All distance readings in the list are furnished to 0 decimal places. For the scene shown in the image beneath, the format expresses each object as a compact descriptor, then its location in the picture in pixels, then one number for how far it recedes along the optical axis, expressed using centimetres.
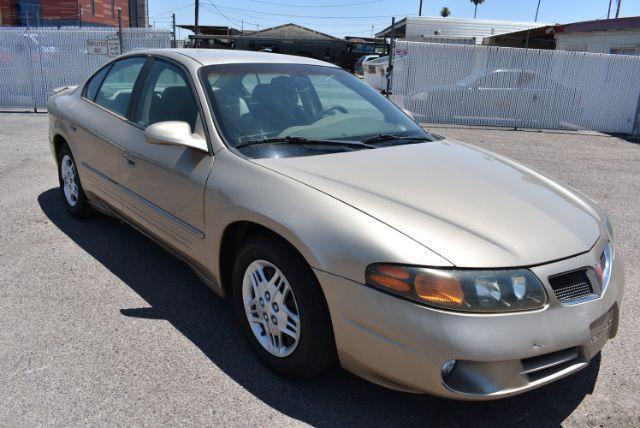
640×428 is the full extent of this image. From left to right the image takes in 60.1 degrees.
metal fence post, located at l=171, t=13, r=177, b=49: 1287
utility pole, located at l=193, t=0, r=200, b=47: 3602
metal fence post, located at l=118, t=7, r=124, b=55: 1281
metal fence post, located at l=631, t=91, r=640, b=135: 1350
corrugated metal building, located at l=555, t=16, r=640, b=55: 1811
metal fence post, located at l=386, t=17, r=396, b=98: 1248
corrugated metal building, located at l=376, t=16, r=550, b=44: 3816
